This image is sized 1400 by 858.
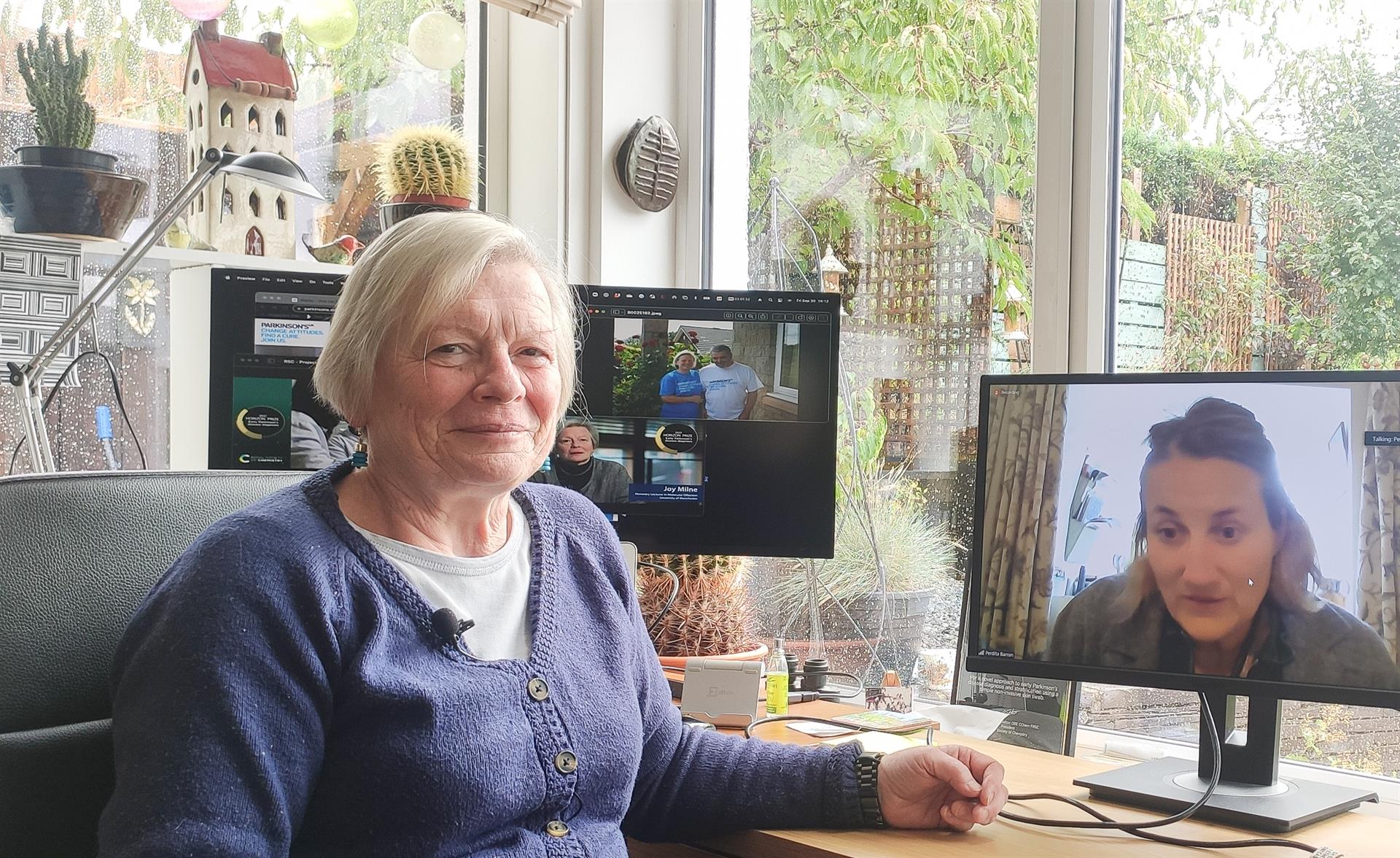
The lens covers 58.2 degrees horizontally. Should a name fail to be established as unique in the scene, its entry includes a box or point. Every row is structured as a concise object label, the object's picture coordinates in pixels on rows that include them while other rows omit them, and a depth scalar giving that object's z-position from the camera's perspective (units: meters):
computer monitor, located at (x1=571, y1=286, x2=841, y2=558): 1.88
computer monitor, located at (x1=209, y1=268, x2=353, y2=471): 1.89
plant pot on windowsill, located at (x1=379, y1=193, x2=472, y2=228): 2.27
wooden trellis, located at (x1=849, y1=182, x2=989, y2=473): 2.09
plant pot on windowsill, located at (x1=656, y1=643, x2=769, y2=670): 1.98
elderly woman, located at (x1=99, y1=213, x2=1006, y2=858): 1.04
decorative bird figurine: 2.42
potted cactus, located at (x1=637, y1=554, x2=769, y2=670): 2.07
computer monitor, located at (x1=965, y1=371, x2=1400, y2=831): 1.32
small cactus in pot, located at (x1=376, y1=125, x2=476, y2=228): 2.27
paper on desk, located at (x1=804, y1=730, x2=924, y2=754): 1.55
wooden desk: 1.24
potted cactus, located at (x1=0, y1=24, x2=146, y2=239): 1.93
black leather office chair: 1.09
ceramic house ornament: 2.19
